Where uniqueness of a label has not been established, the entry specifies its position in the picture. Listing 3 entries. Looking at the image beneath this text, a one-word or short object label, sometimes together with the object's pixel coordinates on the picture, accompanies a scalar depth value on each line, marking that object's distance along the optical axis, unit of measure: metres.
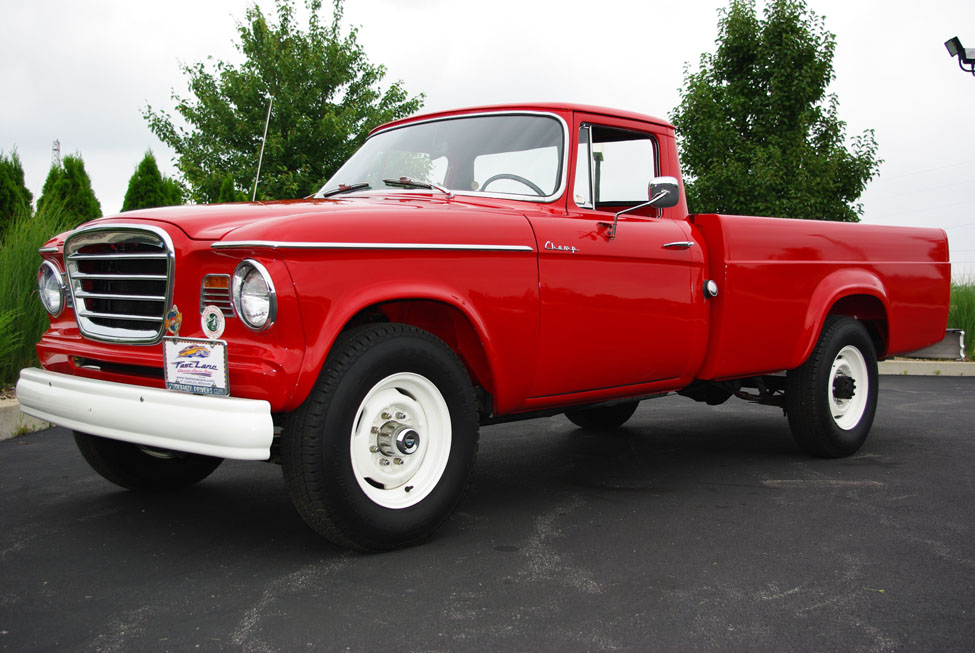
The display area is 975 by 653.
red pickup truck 2.89
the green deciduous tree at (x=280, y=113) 17.86
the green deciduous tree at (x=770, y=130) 14.26
